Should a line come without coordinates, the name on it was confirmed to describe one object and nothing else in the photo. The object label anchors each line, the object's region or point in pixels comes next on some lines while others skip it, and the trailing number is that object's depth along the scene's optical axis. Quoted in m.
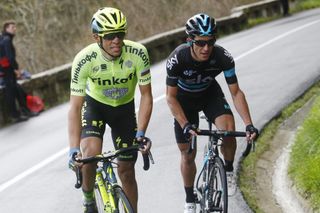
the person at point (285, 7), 55.02
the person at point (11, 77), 26.56
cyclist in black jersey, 12.00
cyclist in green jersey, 11.22
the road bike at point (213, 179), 11.98
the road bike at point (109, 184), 10.72
